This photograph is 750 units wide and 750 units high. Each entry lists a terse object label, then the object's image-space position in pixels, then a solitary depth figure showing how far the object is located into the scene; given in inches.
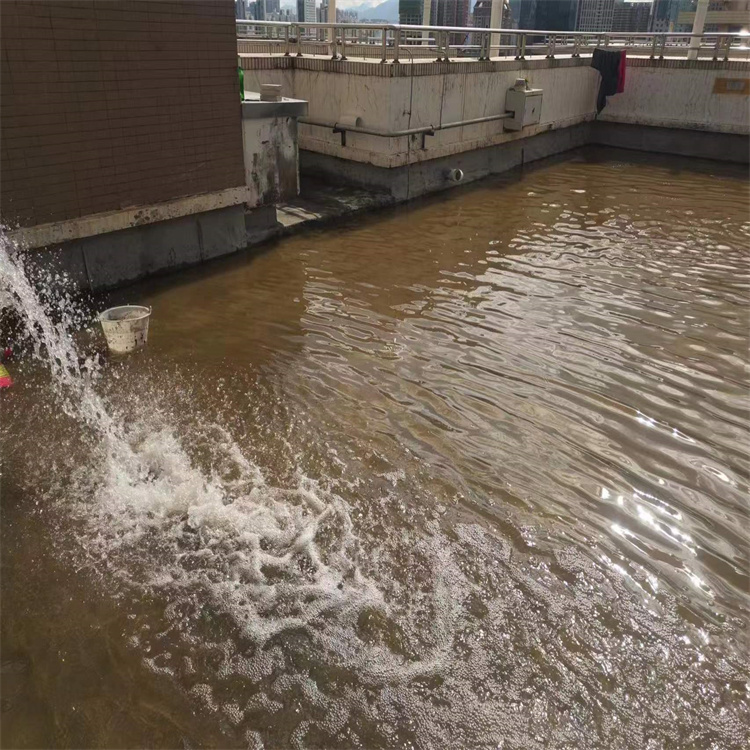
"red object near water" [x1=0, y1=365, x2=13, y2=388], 199.5
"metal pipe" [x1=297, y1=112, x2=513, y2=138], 394.6
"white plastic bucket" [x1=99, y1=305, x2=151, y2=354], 219.0
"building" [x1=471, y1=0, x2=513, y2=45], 1297.6
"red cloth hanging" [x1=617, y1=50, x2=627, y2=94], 584.4
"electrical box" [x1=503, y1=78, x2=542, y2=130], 477.1
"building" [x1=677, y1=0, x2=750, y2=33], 1380.2
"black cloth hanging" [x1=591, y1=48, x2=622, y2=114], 583.8
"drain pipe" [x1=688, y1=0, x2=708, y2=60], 577.6
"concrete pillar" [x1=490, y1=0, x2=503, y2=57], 547.5
